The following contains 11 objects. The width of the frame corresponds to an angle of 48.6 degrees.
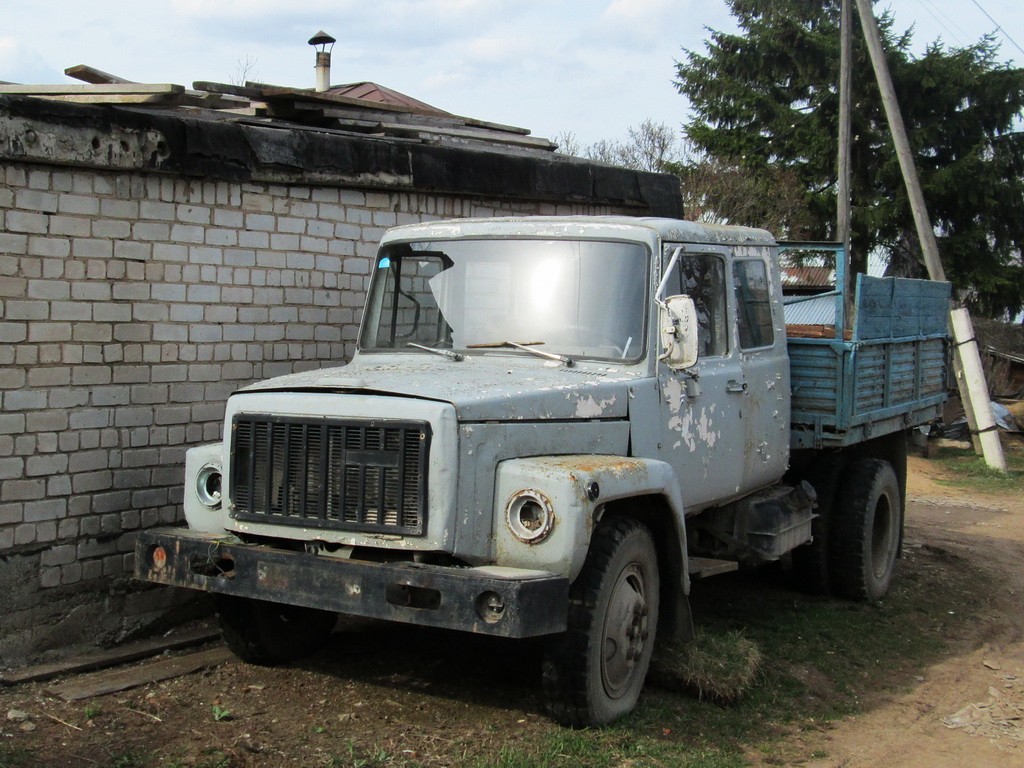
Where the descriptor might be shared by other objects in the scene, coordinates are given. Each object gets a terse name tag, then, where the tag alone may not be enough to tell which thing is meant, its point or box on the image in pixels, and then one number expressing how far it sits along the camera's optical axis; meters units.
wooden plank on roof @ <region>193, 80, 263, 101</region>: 7.93
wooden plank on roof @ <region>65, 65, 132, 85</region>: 7.14
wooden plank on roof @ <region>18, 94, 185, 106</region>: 6.04
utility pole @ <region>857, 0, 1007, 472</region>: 14.93
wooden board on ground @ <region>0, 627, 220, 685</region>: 5.51
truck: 4.54
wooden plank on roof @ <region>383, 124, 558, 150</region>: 8.46
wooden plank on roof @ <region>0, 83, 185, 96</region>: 6.19
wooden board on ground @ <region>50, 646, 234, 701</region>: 5.36
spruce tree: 24.56
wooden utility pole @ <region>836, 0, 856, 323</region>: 18.80
